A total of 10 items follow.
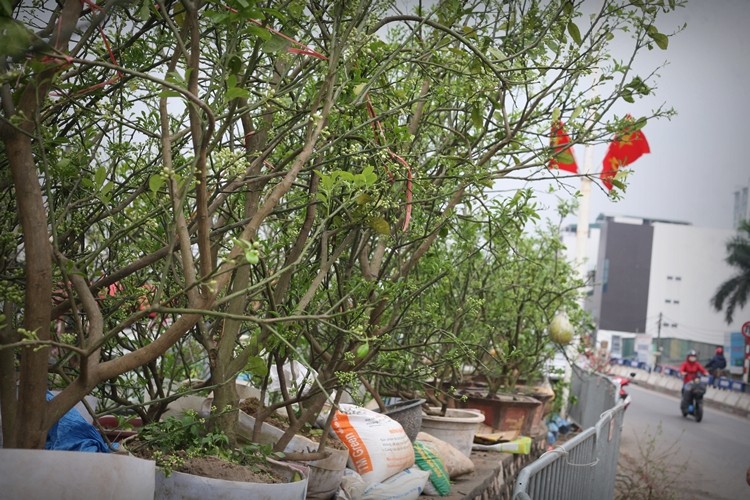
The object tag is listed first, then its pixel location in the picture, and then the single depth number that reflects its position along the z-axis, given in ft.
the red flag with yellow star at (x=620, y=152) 18.55
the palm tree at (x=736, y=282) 204.85
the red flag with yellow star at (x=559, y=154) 17.93
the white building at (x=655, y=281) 241.55
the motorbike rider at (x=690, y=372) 79.71
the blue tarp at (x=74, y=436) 13.84
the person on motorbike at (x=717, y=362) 116.14
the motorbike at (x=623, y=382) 50.55
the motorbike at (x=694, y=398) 78.25
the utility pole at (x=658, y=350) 196.24
